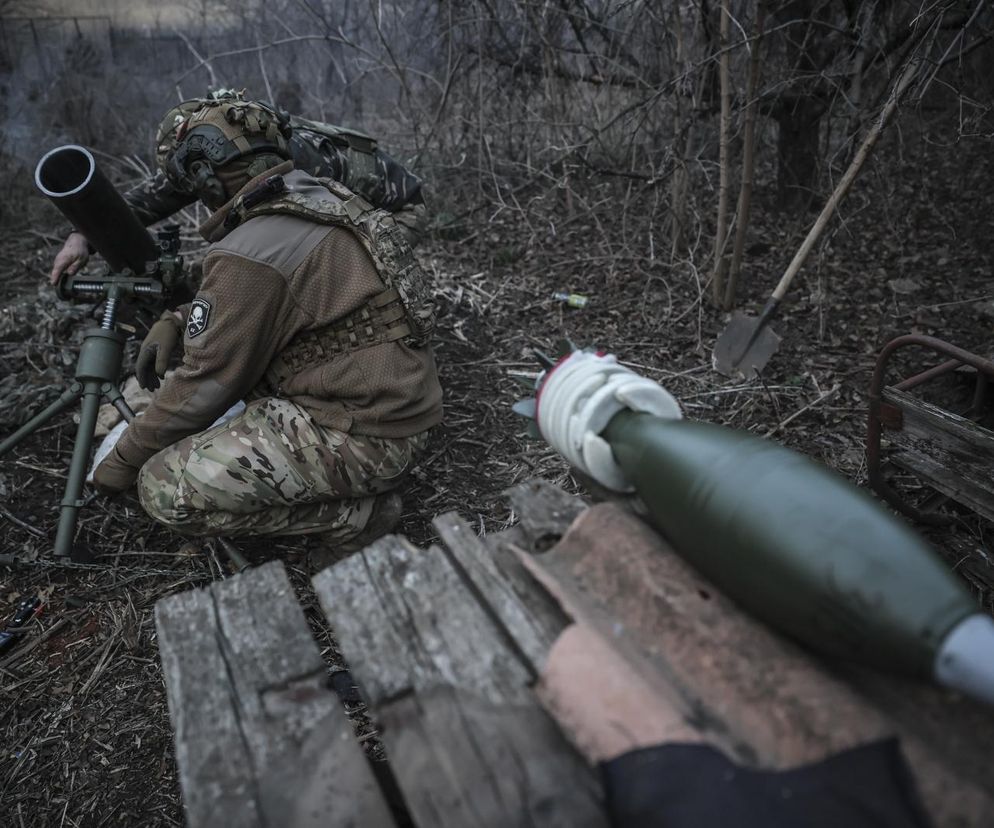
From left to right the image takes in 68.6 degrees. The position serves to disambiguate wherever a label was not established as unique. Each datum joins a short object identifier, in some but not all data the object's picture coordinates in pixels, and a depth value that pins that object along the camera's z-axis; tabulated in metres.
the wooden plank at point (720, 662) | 1.12
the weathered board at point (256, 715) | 1.30
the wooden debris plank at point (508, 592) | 1.50
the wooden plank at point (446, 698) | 1.23
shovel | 4.04
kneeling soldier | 2.70
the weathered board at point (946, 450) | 2.78
